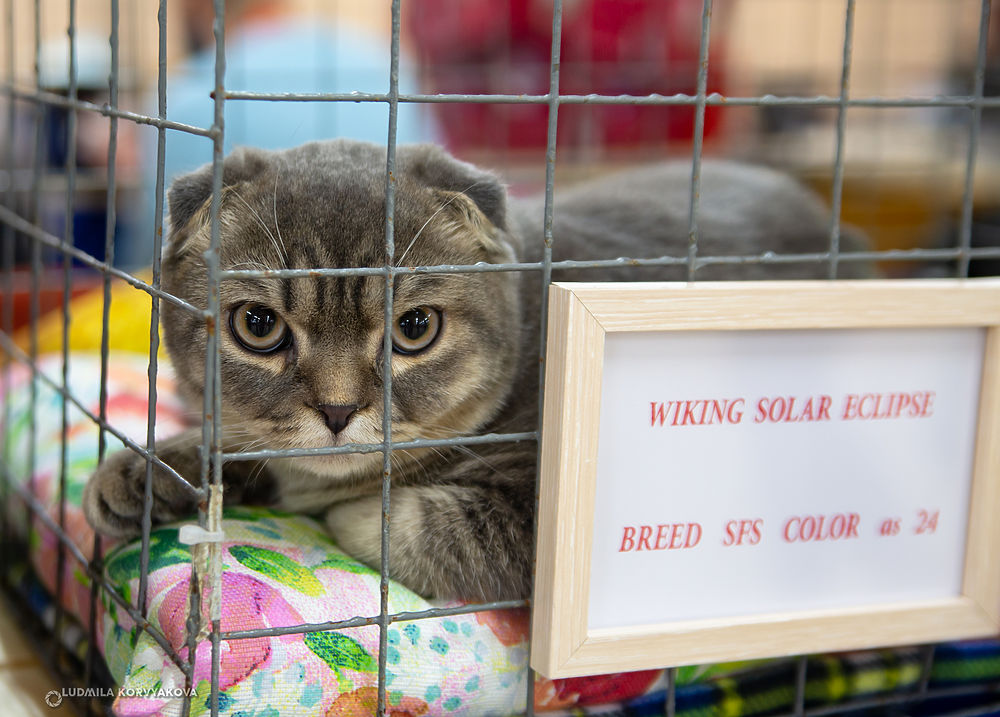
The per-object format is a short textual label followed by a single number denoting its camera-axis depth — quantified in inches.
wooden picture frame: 31.8
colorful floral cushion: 31.0
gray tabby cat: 34.6
